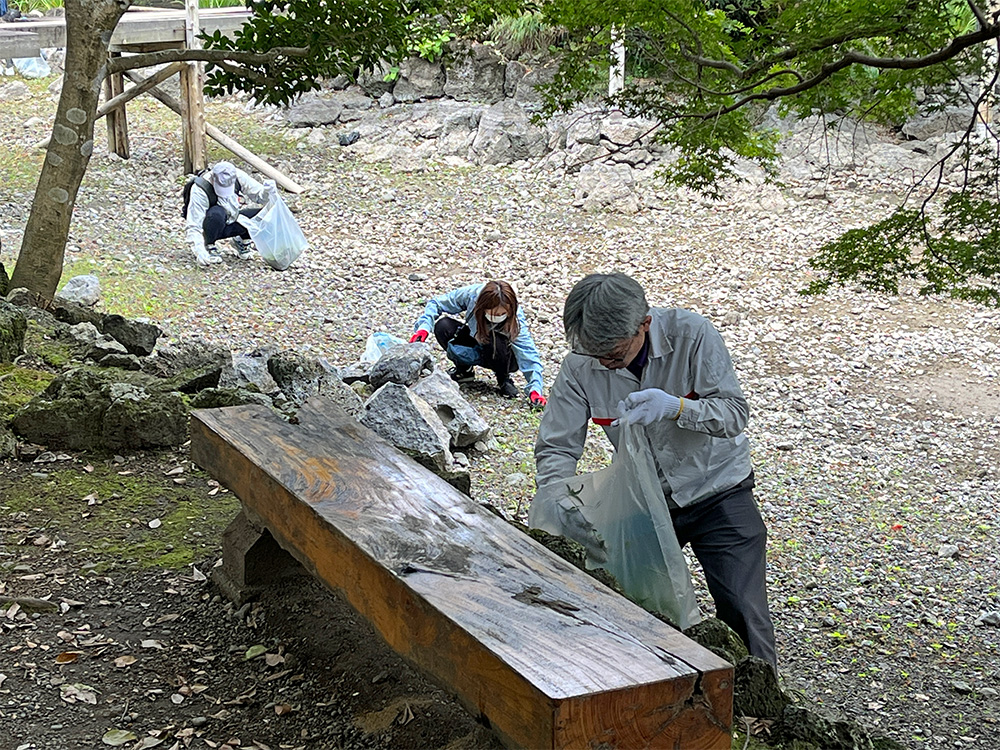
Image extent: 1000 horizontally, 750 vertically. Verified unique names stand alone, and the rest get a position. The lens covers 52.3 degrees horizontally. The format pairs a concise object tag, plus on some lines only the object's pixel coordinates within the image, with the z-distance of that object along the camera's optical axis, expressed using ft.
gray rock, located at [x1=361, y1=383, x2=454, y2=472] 18.51
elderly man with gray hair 9.70
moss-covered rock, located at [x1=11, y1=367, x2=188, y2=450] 13.41
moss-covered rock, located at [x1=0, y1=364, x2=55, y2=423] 14.60
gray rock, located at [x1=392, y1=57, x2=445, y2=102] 55.83
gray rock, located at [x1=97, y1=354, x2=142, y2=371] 17.90
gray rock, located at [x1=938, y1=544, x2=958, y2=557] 19.20
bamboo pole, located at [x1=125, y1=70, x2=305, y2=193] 46.68
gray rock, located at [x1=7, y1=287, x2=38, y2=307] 20.66
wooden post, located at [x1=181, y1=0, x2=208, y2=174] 44.01
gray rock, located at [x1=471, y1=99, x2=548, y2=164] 49.70
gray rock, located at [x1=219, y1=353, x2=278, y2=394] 17.44
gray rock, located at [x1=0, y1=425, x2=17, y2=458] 13.00
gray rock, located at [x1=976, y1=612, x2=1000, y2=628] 16.61
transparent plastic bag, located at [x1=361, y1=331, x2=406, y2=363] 27.07
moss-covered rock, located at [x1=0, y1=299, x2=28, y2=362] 16.80
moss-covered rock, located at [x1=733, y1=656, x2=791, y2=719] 8.87
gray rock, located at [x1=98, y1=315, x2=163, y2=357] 21.27
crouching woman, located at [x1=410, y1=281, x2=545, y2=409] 24.77
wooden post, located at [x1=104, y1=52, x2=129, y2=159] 47.44
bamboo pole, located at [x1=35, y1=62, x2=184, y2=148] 38.33
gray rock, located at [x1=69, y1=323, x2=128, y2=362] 18.26
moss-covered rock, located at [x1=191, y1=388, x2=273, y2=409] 14.30
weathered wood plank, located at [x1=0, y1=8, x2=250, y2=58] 39.65
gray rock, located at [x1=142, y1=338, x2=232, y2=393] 18.94
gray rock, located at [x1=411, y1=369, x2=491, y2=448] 21.74
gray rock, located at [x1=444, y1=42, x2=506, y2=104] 54.49
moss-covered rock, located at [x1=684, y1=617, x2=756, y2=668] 9.20
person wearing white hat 36.55
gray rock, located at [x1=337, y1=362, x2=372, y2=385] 24.07
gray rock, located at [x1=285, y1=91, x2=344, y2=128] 54.34
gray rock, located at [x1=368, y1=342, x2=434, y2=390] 23.35
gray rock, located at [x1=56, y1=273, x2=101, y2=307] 29.53
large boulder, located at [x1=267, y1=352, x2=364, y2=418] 18.71
